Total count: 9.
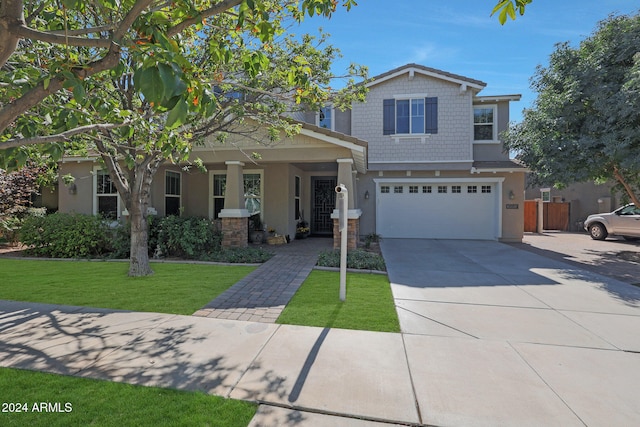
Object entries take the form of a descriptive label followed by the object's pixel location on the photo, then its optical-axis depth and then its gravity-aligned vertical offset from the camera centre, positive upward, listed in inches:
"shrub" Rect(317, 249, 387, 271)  307.0 -49.3
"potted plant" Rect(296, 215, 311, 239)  527.2 -30.8
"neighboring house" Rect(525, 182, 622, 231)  763.4 +24.9
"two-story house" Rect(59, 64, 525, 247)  520.7 +64.3
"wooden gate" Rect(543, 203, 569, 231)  810.8 -9.4
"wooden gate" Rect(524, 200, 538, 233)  728.3 -10.8
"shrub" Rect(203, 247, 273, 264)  338.0 -49.4
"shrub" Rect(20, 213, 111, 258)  372.8 -30.5
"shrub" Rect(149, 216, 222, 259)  352.2 -30.0
